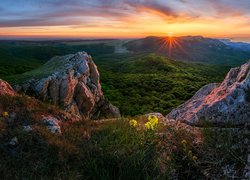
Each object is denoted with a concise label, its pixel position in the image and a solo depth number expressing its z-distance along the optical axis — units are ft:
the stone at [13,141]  11.30
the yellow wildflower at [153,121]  11.24
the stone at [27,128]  12.37
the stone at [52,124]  13.32
